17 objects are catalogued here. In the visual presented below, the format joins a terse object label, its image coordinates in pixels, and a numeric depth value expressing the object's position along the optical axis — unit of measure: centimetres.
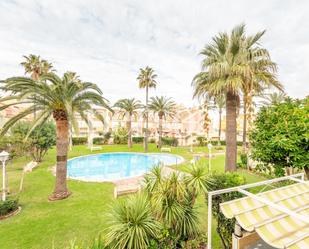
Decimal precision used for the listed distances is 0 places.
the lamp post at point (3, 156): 994
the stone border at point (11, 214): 917
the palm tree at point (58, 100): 1023
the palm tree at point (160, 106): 3547
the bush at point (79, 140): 3950
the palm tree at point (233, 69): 1181
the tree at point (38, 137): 1909
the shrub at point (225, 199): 626
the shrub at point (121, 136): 4125
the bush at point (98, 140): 4151
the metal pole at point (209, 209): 504
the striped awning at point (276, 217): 361
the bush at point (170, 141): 4109
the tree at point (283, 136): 752
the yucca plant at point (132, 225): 520
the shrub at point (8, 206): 927
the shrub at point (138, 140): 4500
